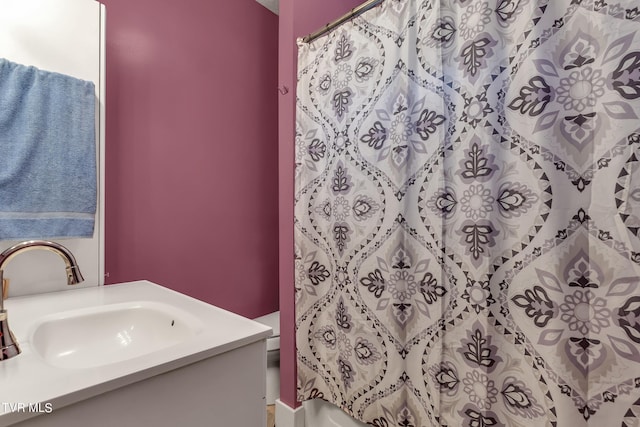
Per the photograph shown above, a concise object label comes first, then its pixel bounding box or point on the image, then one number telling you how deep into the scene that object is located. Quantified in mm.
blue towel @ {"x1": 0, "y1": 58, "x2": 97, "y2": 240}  973
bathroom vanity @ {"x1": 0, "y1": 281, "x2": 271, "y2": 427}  519
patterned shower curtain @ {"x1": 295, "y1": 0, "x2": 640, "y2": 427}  678
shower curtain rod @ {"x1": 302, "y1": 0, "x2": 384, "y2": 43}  1157
